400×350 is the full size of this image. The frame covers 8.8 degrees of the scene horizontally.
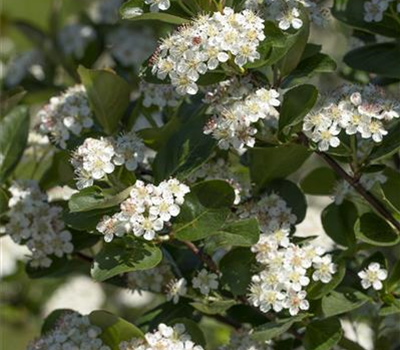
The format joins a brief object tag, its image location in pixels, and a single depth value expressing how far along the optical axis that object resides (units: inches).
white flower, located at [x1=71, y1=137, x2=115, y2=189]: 51.9
